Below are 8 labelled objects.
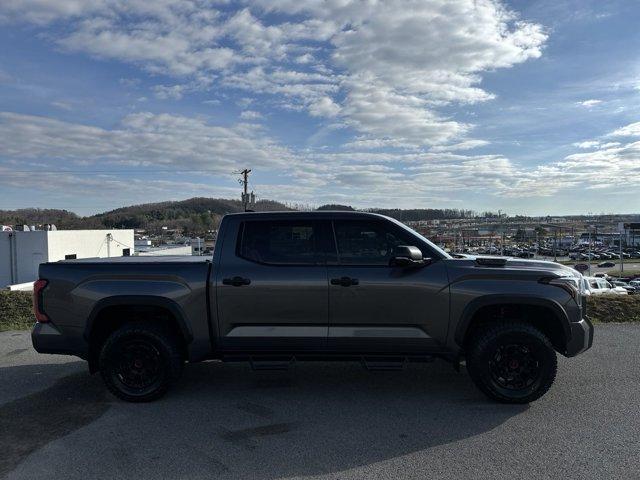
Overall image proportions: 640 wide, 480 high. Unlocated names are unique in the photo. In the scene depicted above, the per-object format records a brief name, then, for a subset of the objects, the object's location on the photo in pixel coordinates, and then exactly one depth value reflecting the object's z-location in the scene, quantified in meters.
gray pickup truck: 4.52
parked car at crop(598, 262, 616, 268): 64.25
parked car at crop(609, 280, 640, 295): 34.91
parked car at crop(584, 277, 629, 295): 30.72
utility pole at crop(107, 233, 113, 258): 47.38
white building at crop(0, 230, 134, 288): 39.41
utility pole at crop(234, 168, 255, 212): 49.12
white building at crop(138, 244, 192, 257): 51.91
